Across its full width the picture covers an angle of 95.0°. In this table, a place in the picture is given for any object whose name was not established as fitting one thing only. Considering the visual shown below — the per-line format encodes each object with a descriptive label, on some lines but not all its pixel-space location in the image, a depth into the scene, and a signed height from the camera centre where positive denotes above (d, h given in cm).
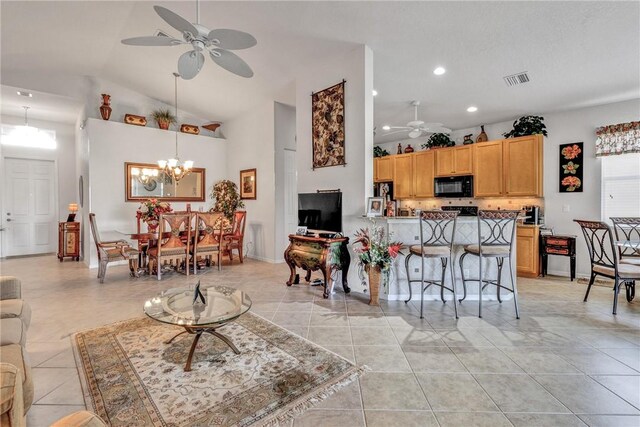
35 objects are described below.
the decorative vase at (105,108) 583 +205
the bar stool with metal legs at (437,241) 324 -37
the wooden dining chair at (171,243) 479 -56
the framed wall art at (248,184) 665 +60
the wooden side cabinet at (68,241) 635 -65
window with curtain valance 447 +110
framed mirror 623 +59
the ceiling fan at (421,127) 477 +139
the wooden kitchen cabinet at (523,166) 512 +79
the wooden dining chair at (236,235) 602 -52
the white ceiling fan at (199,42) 227 +141
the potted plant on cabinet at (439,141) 639 +152
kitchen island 372 -74
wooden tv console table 382 -61
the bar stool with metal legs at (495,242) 321 -39
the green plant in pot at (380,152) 749 +148
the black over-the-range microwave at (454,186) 599 +50
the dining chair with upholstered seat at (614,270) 322 -70
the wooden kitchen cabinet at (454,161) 600 +103
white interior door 661 +7
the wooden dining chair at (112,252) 463 -68
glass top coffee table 206 -77
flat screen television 418 -2
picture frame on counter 380 +5
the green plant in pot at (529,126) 520 +149
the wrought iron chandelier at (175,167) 542 +82
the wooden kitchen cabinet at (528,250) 497 -70
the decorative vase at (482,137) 591 +147
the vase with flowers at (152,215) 519 -8
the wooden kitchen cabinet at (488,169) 558 +78
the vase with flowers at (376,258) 351 -59
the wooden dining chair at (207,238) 519 -50
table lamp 671 +2
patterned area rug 170 -116
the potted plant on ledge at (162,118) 662 +211
